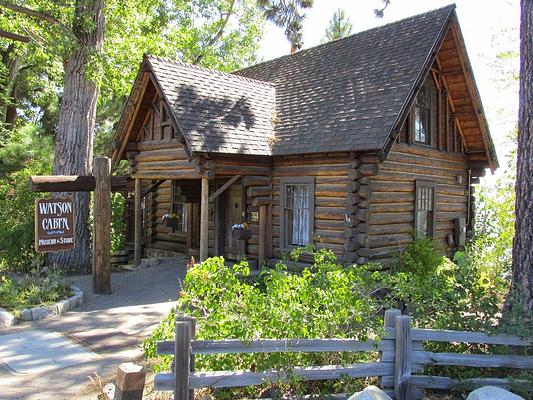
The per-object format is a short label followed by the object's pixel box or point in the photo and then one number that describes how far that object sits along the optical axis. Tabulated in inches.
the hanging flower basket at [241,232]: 502.9
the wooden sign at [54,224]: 395.9
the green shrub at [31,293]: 364.2
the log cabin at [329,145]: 459.5
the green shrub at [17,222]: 534.9
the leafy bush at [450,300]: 220.1
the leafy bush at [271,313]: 206.2
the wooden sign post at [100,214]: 431.5
